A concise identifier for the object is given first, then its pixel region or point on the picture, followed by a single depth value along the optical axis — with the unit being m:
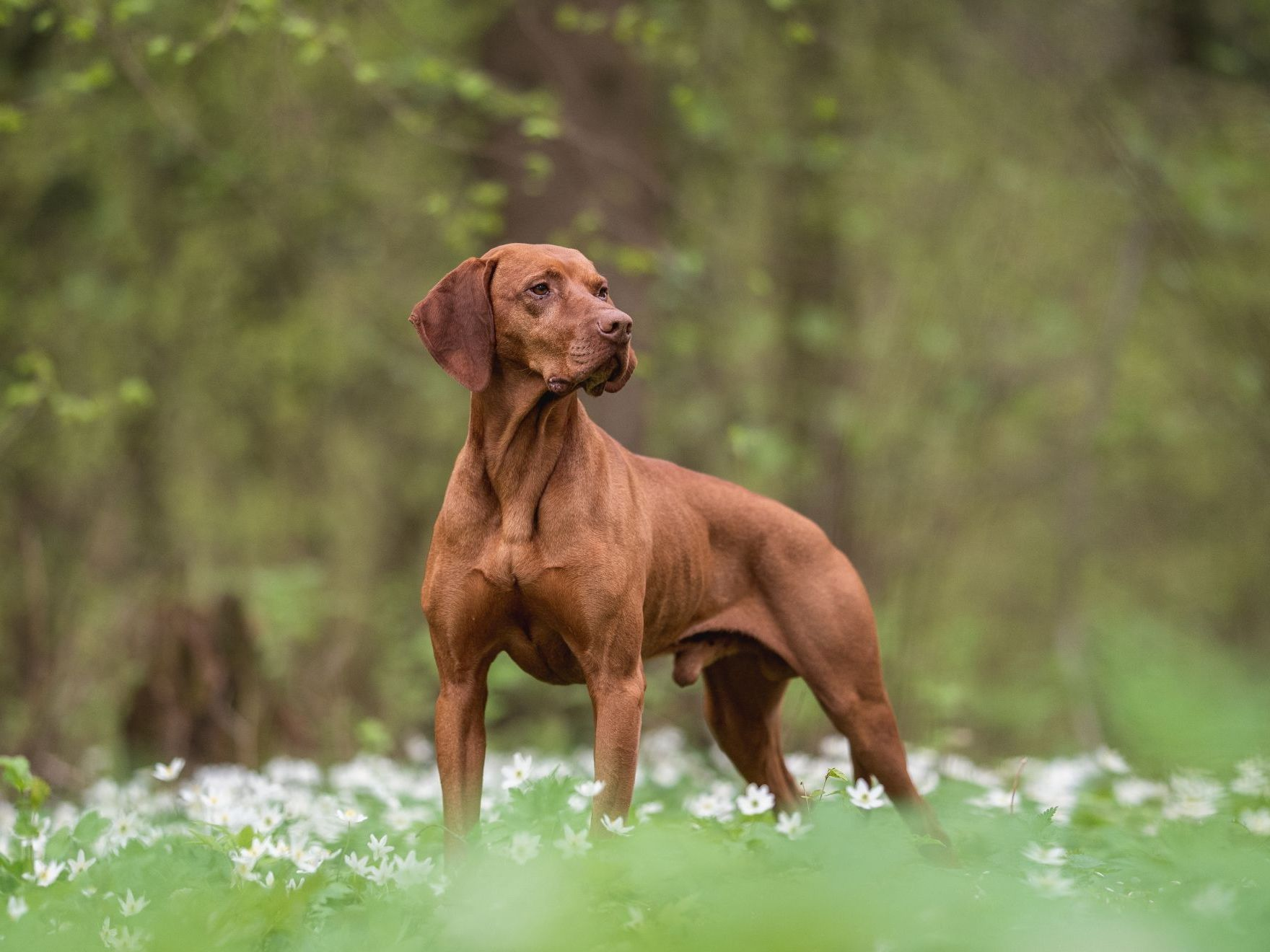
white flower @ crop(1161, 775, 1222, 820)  5.07
